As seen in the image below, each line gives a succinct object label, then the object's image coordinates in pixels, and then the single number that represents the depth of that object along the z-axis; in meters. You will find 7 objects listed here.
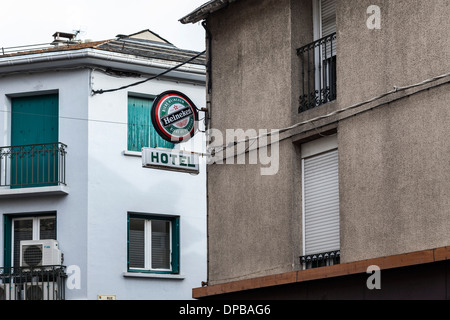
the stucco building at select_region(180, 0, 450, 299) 12.34
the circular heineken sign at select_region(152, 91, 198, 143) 16.31
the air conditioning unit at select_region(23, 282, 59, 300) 20.64
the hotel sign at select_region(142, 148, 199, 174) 16.08
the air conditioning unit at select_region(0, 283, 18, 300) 20.77
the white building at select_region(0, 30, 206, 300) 21.03
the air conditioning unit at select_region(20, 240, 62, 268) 20.68
